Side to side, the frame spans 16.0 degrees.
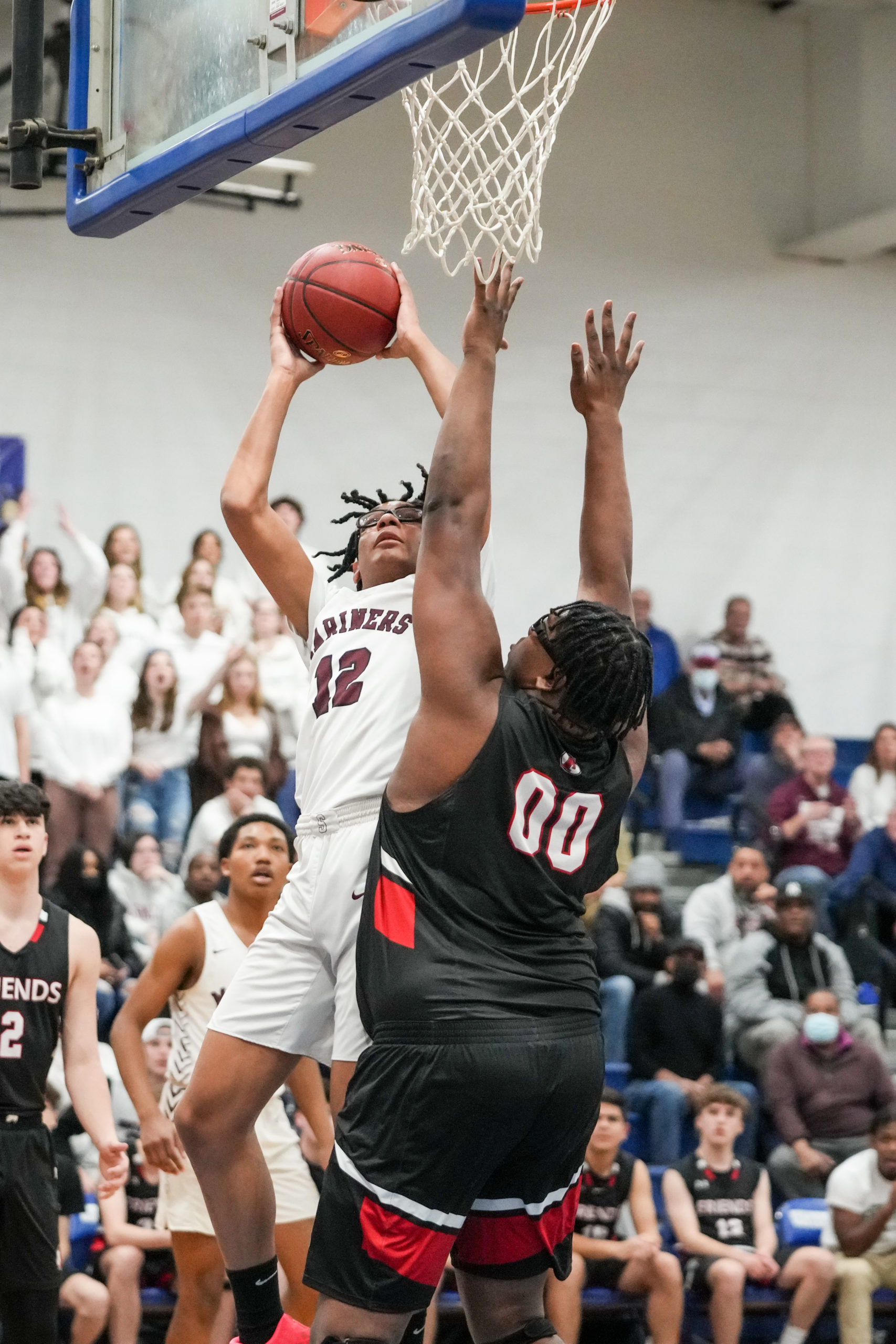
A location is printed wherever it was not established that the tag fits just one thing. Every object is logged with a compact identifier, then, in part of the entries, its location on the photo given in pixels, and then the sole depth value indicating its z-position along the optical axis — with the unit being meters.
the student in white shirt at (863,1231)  15.31
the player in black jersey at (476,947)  6.32
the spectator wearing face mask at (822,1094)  16.91
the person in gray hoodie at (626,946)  18.06
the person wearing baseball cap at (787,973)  18.38
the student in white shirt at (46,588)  21.15
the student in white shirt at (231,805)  18.45
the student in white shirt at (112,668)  19.81
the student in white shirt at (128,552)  21.98
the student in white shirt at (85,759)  19.00
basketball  8.19
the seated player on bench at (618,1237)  14.90
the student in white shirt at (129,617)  20.56
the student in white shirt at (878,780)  23.54
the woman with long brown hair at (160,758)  19.60
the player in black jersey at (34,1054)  10.36
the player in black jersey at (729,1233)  15.16
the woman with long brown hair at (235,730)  19.70
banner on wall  24.15
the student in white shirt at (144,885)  17.94
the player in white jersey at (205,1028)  10.86
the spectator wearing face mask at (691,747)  23.48
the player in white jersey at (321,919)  7.44
